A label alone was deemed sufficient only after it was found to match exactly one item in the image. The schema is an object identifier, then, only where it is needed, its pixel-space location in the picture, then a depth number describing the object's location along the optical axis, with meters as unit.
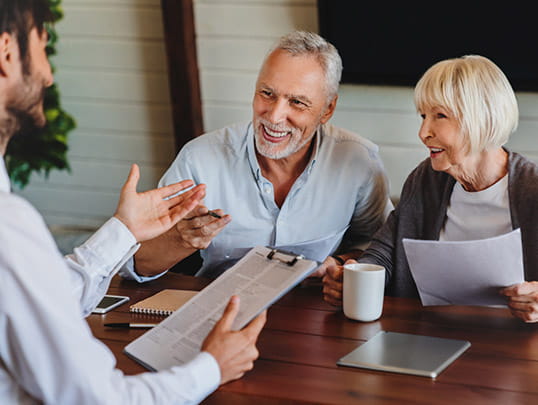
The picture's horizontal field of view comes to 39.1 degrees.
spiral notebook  1.68
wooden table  1.29
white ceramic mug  1.60
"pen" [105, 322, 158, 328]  1.60
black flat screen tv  2.79
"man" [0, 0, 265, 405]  1.03
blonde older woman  1.84
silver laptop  1.37
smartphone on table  1.70
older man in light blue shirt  2.17
